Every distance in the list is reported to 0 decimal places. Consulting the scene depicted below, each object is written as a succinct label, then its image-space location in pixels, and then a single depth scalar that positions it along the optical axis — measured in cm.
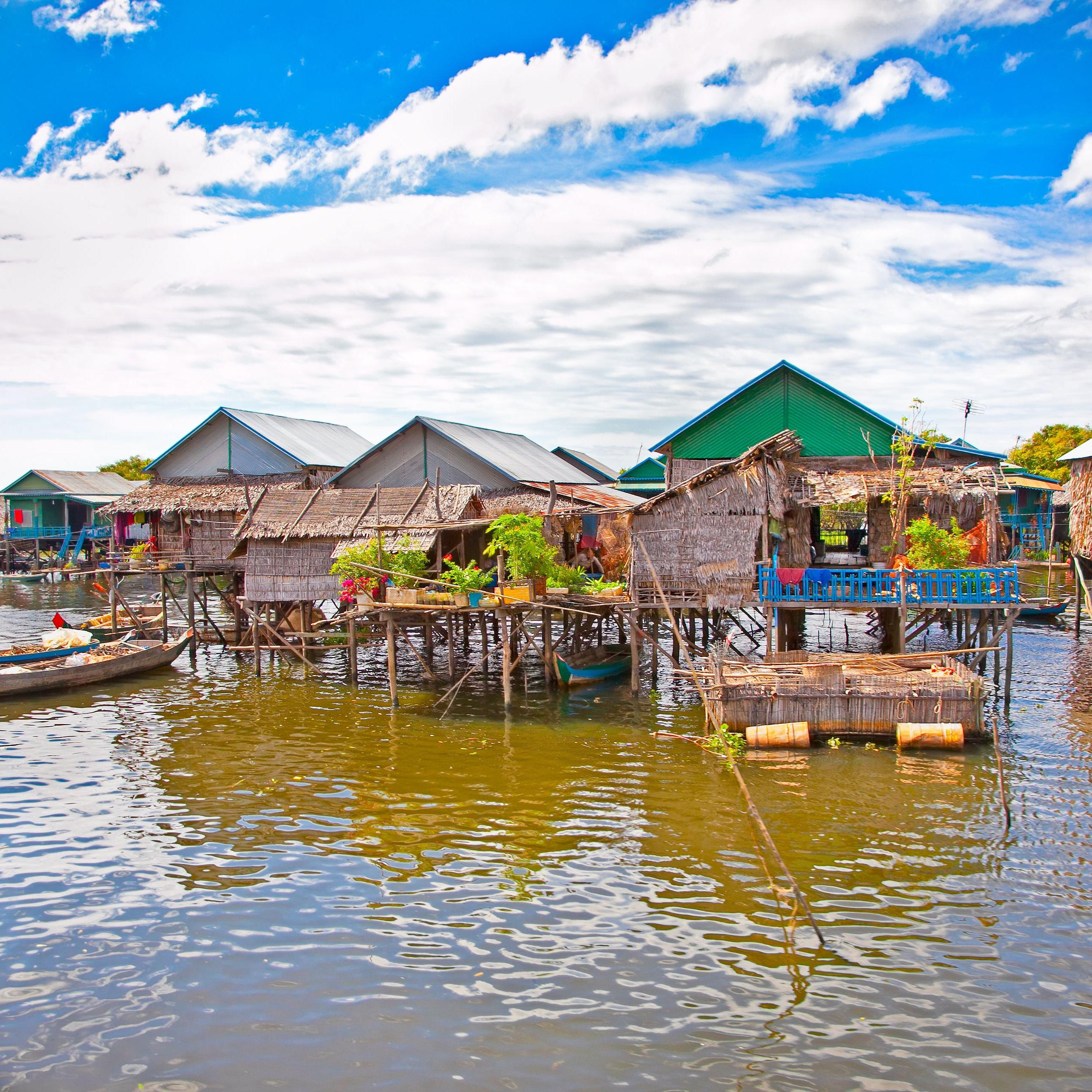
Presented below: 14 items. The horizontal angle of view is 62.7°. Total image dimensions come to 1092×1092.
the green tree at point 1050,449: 5662
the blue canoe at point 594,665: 2342
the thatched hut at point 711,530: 2094
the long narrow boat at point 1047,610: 2927
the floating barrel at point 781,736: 1719
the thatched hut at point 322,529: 2486
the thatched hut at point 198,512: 2945
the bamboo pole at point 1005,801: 1174
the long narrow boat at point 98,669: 2384
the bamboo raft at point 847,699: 1712
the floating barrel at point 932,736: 1677
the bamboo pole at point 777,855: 730
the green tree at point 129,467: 7300
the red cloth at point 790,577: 1997
